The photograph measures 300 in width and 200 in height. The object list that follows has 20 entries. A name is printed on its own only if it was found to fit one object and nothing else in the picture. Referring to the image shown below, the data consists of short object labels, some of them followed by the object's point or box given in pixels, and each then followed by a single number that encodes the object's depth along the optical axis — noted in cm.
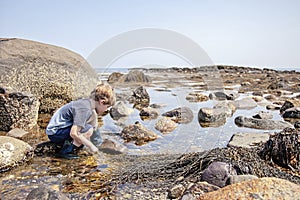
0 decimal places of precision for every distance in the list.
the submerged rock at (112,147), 326
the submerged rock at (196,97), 772
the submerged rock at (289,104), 572
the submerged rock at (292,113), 515
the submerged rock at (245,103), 653
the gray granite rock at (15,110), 388
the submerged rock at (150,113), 546
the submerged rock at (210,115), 490
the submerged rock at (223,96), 796
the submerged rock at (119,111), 542
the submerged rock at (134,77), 1345
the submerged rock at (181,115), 506
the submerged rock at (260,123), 437
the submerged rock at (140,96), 778
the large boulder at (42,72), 497
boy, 300
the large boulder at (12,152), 262
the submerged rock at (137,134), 388
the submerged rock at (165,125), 436
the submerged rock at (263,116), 499
